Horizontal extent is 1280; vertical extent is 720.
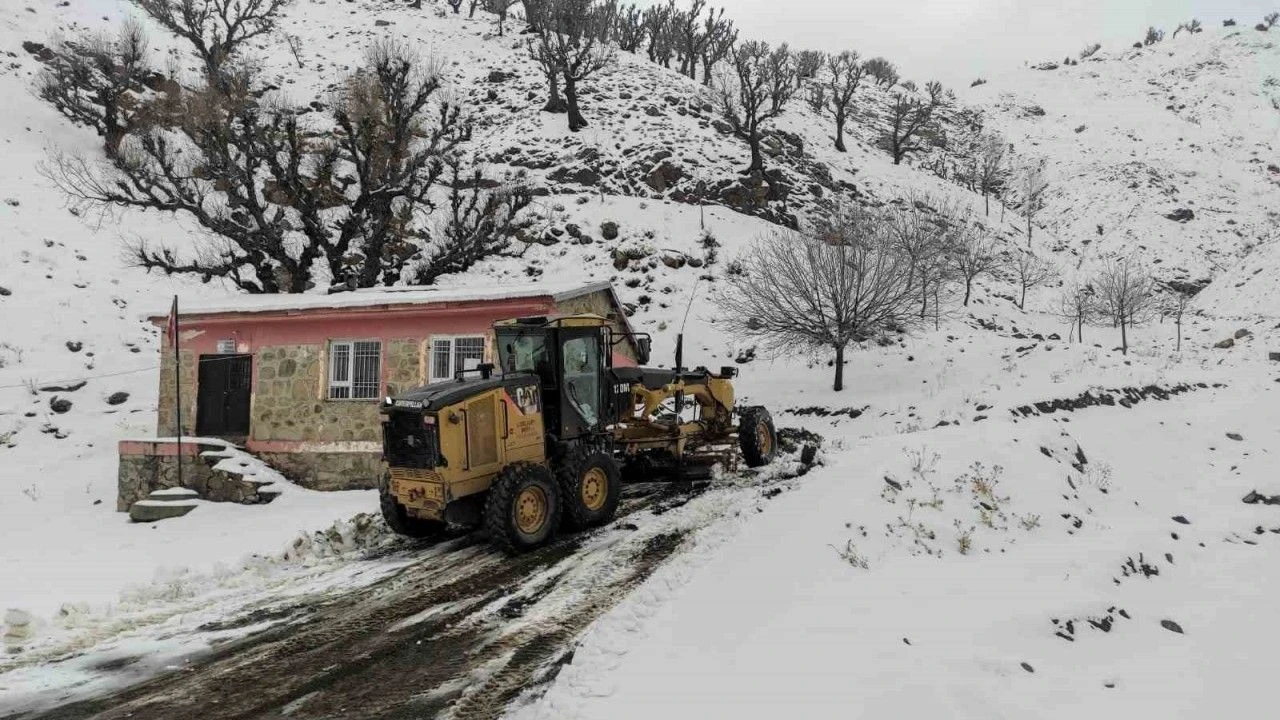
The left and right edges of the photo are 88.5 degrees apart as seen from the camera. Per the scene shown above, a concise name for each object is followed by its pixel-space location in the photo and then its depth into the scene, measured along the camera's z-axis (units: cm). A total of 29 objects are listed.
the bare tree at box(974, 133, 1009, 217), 4503
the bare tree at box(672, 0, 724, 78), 4909
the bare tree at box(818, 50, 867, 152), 4353
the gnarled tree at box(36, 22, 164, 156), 2920
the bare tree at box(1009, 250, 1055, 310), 3409
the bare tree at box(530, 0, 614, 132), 3744
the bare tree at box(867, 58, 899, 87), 6662
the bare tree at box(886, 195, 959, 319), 2277
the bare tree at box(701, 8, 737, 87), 4850
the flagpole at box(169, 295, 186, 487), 1218
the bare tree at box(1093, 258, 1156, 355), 2977
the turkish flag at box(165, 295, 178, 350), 1291
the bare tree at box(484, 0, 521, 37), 5042
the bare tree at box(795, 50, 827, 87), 4815
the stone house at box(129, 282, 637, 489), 1331
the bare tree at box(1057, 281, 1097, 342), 3206
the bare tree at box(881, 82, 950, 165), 4566
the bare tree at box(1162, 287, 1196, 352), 3133
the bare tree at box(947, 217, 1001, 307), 2995
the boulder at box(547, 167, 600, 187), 3381
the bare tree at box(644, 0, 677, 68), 5088
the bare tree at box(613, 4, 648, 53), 5259
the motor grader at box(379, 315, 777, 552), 718
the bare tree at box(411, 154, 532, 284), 2045
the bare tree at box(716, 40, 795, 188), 3534
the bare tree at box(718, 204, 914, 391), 1969
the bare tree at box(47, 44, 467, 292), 1770
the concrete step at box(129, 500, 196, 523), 1183
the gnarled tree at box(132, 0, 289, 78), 3089
